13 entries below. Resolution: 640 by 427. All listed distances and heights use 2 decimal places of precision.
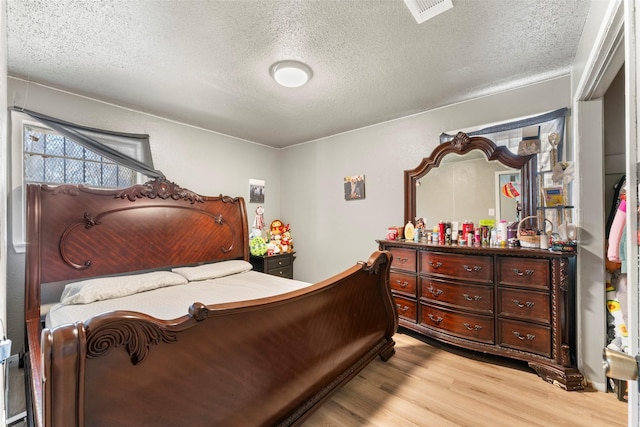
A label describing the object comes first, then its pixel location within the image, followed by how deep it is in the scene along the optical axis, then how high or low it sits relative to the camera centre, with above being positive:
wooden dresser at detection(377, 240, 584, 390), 1.91 -0.75
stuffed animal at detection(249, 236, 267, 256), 3.70 -0.46
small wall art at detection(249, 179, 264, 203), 4.07 +0.40
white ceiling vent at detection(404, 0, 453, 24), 1.47 +1.21
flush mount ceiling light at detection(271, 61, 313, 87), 2.06 +1.17
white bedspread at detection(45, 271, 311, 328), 1.84 -0.69
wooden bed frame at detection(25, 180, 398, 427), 0.87 -0.55
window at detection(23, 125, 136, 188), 2.29 +0.52
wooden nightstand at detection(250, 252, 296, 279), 3.70 -0.73
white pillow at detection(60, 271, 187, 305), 2.04 -0.61
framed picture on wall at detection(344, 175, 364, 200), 3.52 +0.38
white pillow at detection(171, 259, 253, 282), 2.73 -0.61
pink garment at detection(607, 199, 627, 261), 1.60 -0.13
